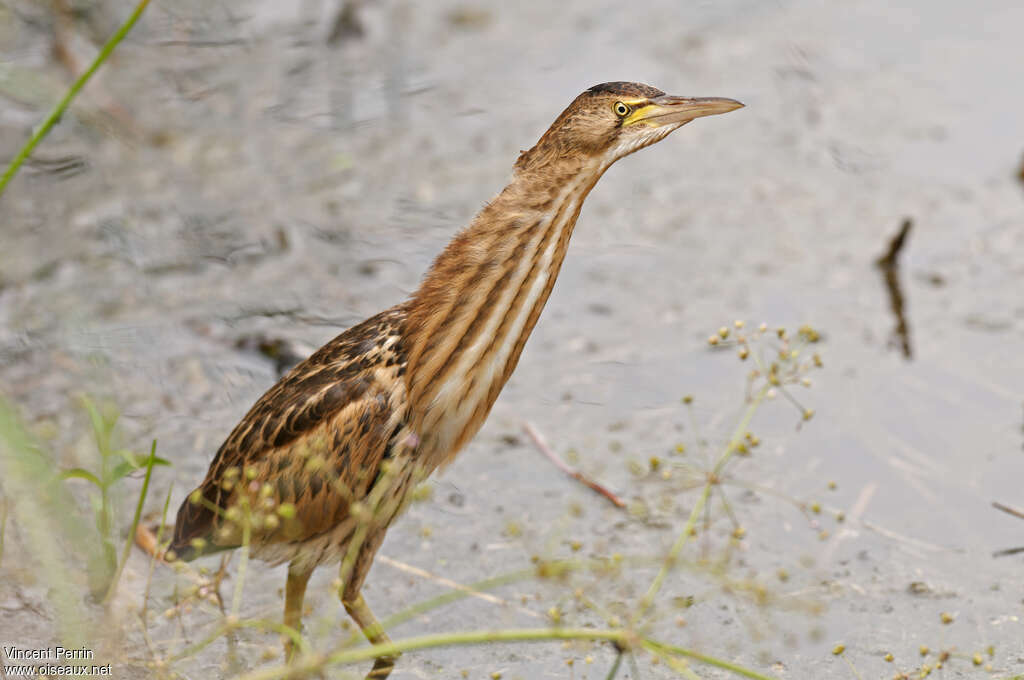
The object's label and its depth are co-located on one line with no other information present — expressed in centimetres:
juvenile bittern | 647
